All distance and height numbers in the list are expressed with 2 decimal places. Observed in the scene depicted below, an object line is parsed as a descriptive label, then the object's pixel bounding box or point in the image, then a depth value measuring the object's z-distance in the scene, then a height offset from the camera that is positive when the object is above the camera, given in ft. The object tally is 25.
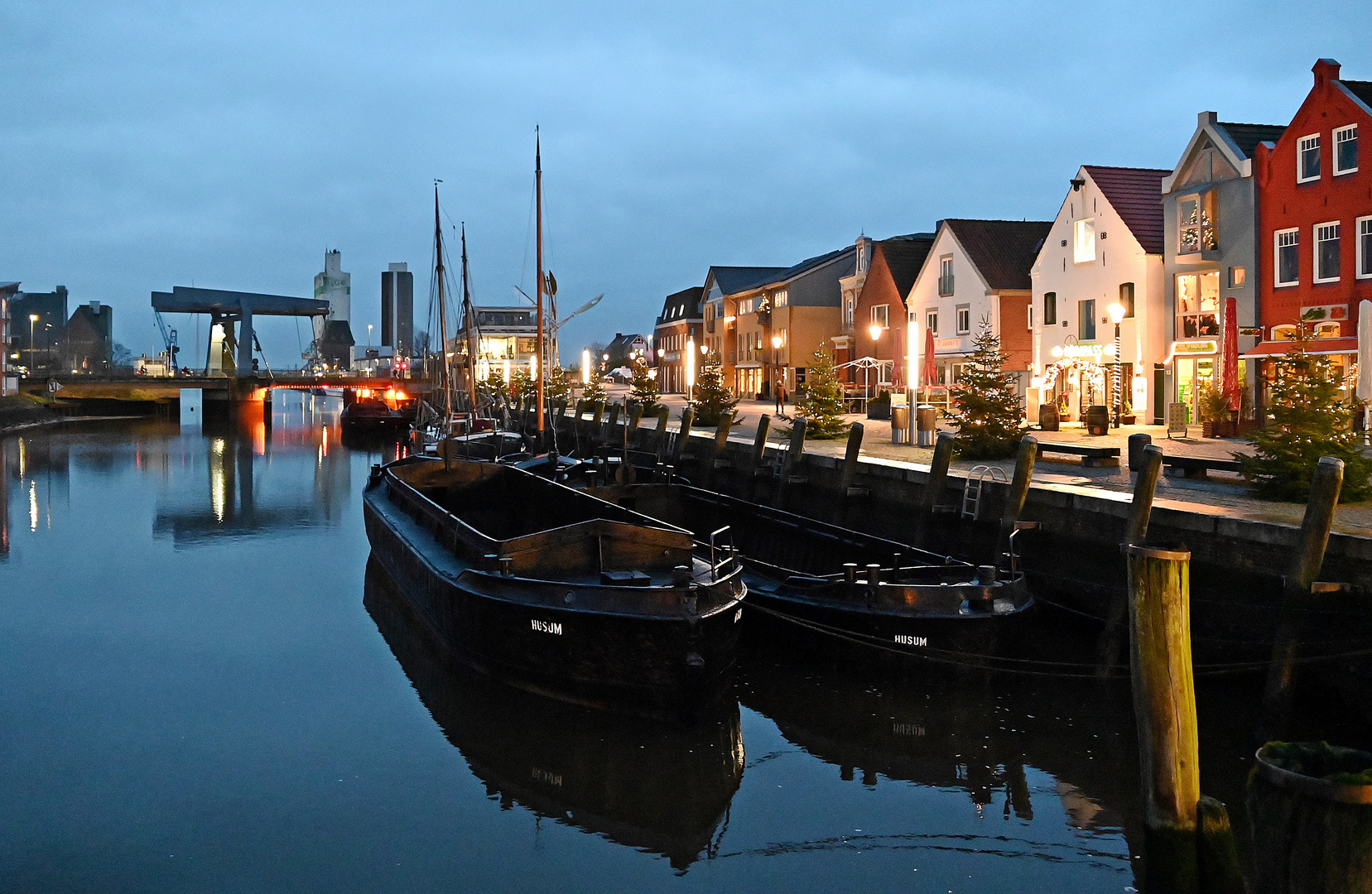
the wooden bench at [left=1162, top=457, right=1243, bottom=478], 51.55 -3.25
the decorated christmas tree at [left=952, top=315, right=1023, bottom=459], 75.72 -0.95
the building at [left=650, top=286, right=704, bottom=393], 286.05 +18.95
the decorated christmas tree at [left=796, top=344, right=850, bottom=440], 98.02 -0.09
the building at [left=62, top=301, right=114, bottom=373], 571.89 +41.15
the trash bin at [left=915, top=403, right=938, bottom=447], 86.74 -1.73
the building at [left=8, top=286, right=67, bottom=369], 469.16 +40.10
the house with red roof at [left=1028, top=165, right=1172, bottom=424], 115.65 +11.28
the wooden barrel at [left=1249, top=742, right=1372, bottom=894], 18.30 -7.23
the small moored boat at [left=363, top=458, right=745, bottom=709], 36.83 -6.97
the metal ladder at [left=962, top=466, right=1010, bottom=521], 52.90 -4.43
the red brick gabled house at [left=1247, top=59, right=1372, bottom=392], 88.79 +14.73
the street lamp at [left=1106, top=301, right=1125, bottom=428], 103.75 +7.32
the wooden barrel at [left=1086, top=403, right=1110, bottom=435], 95.55 -1.78
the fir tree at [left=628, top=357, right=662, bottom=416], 136.56 +2.54
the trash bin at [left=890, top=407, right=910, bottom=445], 89.86 -1.92
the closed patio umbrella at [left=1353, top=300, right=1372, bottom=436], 65.67 +2.46
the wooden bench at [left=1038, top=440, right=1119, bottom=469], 61.67 -3.03
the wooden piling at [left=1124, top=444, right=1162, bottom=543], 41.16 -3.82
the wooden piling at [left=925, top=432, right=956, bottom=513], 54.80 -3.55
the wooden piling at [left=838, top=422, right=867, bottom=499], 63.57 -3.74
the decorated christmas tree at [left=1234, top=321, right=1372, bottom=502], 47.52 -1.79
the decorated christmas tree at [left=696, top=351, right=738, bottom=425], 120.98 +0.98
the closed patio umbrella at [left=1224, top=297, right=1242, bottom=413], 85.15 +3.19
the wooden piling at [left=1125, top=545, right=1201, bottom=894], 22.29 -6.32
